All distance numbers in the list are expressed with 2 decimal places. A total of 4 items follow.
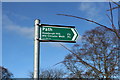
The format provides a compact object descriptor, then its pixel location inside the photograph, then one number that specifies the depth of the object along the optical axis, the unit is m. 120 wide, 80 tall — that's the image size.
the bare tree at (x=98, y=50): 19.98
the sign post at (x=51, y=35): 3.71
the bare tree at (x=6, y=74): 42.36
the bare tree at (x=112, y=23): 1.19
